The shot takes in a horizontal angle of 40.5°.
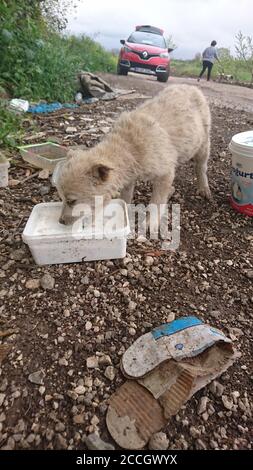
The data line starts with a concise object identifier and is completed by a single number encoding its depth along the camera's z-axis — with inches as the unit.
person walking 621.9
